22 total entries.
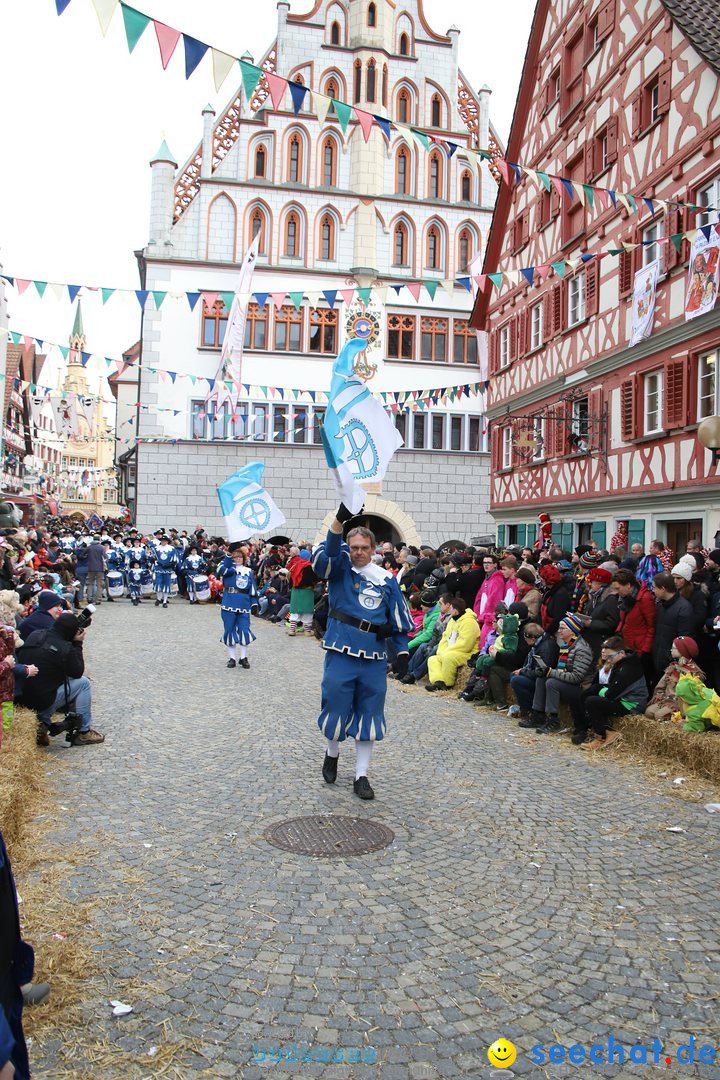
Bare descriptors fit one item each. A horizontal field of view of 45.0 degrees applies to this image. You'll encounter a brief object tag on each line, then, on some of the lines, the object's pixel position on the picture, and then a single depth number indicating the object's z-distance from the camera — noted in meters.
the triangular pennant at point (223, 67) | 8.11
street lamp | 12.91
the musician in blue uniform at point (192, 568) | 26.48
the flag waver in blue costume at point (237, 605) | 13.53
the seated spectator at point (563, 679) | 9.23
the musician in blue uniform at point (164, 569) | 24.55
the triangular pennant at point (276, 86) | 8.83
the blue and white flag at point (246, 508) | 14.26
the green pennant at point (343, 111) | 9.24
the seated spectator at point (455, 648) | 12.24
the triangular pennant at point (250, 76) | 8.38
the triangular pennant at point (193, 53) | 8.03
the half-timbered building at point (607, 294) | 16.05
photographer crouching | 7.79
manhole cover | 5.59
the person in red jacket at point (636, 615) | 9.30
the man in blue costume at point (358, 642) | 6.96
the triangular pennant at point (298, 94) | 8.68
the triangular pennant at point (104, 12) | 7.26
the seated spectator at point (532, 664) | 10.02
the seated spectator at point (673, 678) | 8.27
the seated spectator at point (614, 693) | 8.79
